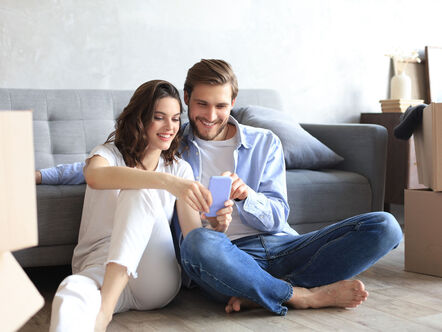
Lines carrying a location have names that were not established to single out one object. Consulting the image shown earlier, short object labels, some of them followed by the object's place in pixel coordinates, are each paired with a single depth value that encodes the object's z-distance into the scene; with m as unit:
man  1.74
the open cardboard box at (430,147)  2.25
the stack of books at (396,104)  3.70
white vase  3.92
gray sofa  2.54
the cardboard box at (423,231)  2.32
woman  1.58
